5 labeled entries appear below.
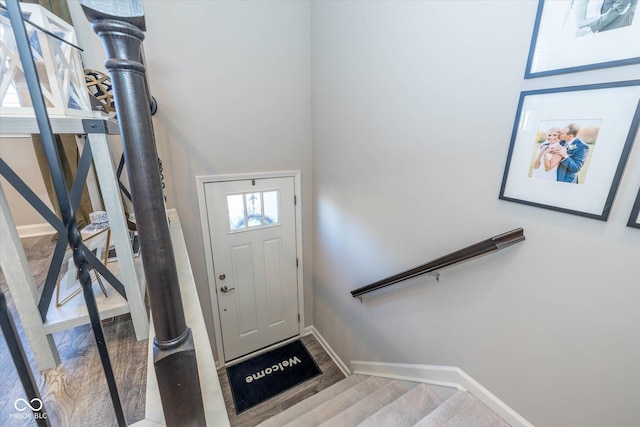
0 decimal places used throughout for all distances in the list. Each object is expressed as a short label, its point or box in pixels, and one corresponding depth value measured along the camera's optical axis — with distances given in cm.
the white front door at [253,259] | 287
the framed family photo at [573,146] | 96
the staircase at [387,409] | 149
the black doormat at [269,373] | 288
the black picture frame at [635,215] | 95
